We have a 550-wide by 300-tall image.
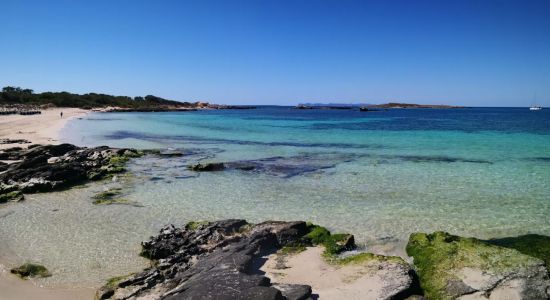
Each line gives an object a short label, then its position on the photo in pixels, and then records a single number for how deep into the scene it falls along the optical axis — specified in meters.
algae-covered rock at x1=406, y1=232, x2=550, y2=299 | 6.53
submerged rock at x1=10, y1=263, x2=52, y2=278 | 8.18
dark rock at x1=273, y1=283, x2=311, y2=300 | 6.52
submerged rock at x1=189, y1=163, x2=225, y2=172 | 20.23
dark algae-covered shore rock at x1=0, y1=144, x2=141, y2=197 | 15.83
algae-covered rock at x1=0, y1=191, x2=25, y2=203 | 14.01
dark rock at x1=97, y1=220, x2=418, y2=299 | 6.34
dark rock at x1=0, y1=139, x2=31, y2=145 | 29.02
